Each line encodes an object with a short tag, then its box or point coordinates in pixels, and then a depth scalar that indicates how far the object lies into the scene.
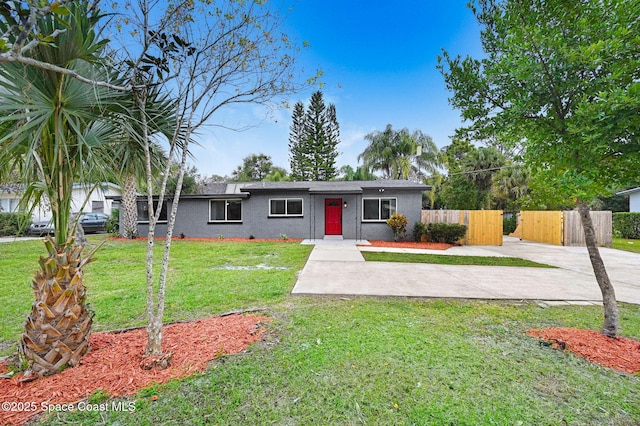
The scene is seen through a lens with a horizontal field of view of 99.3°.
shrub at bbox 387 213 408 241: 12.62
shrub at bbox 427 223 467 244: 12.50
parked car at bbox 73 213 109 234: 16.64
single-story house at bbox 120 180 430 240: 13.42
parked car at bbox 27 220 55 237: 15.59
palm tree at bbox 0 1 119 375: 1.96
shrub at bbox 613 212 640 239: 16.33
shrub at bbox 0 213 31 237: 14.88
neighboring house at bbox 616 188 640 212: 18.20
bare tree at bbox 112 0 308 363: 2.48
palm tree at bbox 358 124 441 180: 21.94
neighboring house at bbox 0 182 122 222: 20.44
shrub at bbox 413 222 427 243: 12.75
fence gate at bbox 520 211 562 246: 13.07
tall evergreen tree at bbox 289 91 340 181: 28.45
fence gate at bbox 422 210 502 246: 12.62
